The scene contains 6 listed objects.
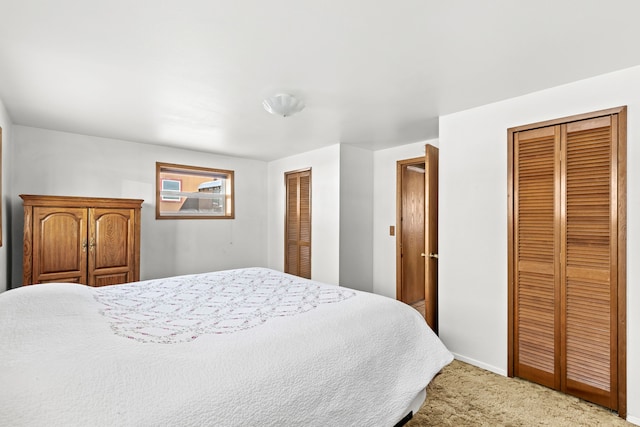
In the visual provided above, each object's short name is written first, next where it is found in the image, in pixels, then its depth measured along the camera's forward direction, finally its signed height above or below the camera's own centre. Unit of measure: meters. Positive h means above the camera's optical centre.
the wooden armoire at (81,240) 3.16 -0.31
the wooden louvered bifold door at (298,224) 4.93 -0.19
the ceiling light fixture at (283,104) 2.56 +0.90
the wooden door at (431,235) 3.07 -0.22
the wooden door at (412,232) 4.57 -0.29
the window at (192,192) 4.63 +0.31
